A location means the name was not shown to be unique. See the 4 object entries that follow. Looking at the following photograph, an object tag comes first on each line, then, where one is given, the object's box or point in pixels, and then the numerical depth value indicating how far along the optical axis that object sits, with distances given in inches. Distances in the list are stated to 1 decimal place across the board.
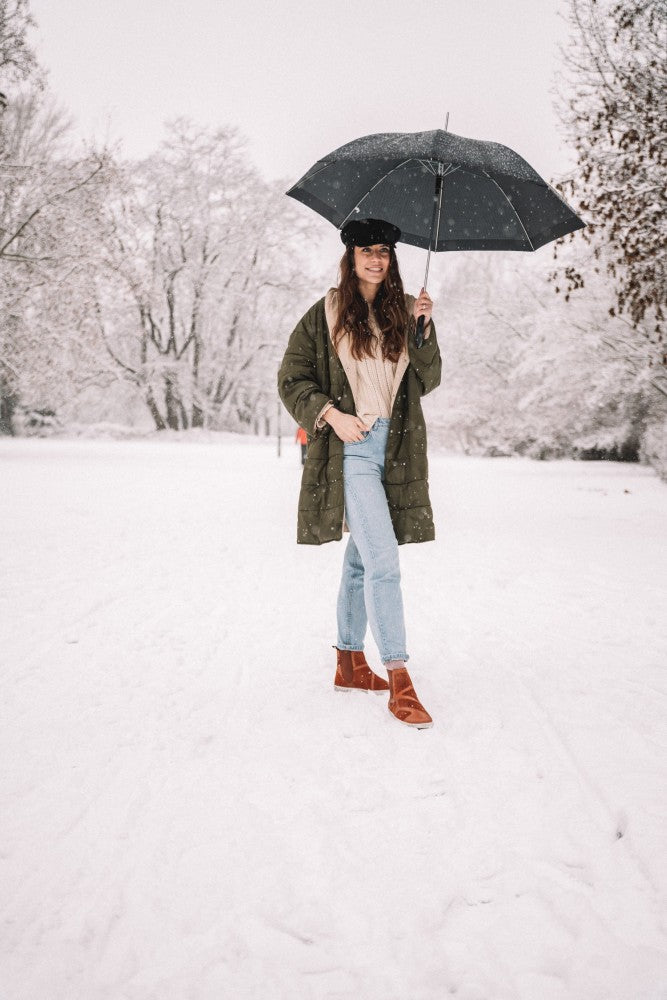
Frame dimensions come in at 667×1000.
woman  117.3
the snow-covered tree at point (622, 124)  279.1
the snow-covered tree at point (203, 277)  1174.3
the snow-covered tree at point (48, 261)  648.5
